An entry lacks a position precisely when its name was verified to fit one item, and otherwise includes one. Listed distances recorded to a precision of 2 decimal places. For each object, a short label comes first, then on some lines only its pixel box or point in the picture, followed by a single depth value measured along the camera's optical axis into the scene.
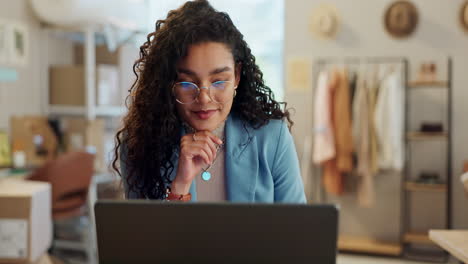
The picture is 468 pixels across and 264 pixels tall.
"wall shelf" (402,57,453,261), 4.04
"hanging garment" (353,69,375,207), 4.13
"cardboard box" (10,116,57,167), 4.00
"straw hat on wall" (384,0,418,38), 4.31
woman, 1.11
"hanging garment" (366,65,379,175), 4.13
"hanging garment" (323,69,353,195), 4.17
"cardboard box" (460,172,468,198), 1.66
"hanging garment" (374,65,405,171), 4.04
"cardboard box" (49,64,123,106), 4.27
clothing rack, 4.20
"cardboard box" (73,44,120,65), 4.51
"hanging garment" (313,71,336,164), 4.20
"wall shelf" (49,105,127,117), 4.30
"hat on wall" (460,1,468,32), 4.18
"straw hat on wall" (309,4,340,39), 4.55
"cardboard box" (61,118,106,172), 4.18
